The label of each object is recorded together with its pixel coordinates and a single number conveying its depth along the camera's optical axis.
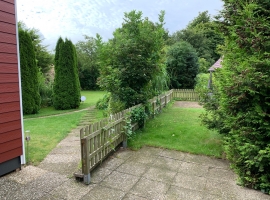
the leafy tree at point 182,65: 14.93
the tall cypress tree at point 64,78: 9.96
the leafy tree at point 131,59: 5.20
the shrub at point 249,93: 2.77
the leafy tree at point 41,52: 16.12
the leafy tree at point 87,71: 23.41
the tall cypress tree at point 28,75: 8.51
